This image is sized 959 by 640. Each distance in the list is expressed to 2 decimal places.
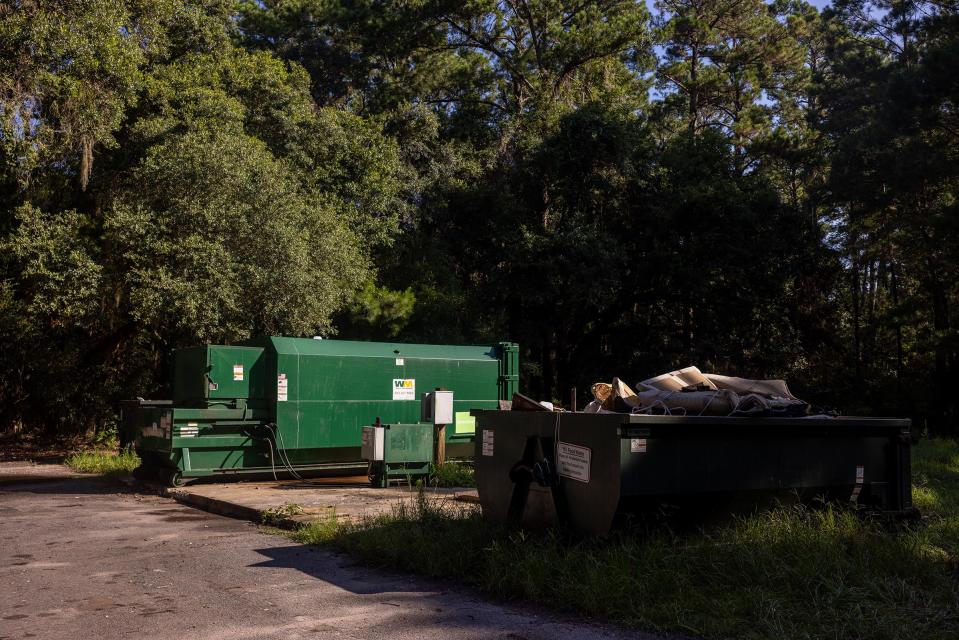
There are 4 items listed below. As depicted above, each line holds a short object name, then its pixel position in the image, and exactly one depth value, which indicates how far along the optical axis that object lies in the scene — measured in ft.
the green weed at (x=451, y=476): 43.45
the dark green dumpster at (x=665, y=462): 22.16
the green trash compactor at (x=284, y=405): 43.98
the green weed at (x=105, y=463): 51.96
